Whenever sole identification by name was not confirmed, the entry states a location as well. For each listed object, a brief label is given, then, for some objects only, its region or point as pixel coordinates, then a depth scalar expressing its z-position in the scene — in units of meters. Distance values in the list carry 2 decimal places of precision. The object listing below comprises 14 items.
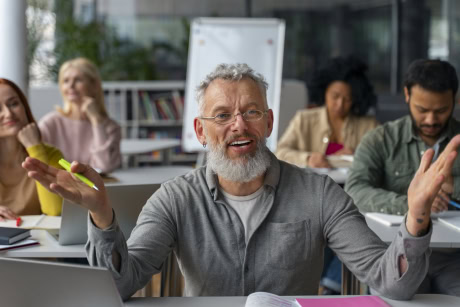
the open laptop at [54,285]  1.29
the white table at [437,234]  2.36
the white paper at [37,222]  2.64
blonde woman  4.44
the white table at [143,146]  5.30
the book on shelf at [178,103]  7.87
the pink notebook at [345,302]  1.61
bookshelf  7.79
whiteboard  5.12
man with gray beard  1.87
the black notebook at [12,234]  2.28
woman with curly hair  4.47
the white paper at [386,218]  2.60
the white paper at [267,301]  1.58
